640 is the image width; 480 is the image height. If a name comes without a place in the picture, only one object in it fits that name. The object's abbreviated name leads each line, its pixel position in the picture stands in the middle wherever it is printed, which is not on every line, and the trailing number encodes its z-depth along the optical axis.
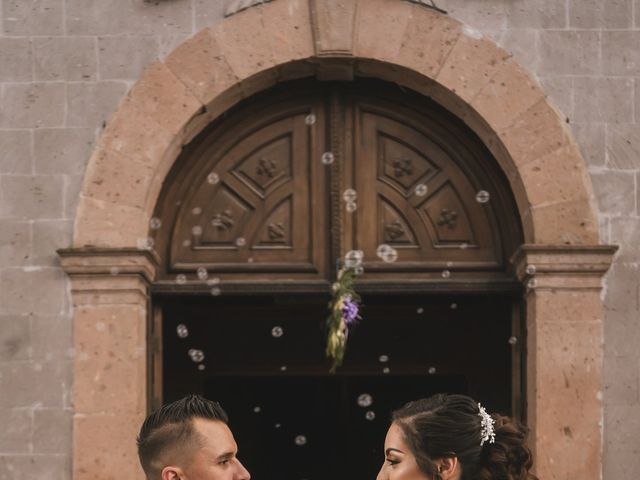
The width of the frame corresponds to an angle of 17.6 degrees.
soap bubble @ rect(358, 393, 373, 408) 11.93
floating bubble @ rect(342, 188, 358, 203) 11.50
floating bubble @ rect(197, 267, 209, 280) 11.43
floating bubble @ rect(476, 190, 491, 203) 11.52
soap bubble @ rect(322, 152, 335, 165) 11.53
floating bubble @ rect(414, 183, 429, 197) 11.51
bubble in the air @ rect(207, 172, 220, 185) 11.56
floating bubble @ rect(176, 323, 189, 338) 11.87
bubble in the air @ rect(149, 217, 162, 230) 11.31
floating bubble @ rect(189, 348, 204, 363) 13.48
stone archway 10.80
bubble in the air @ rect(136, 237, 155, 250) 10.97
